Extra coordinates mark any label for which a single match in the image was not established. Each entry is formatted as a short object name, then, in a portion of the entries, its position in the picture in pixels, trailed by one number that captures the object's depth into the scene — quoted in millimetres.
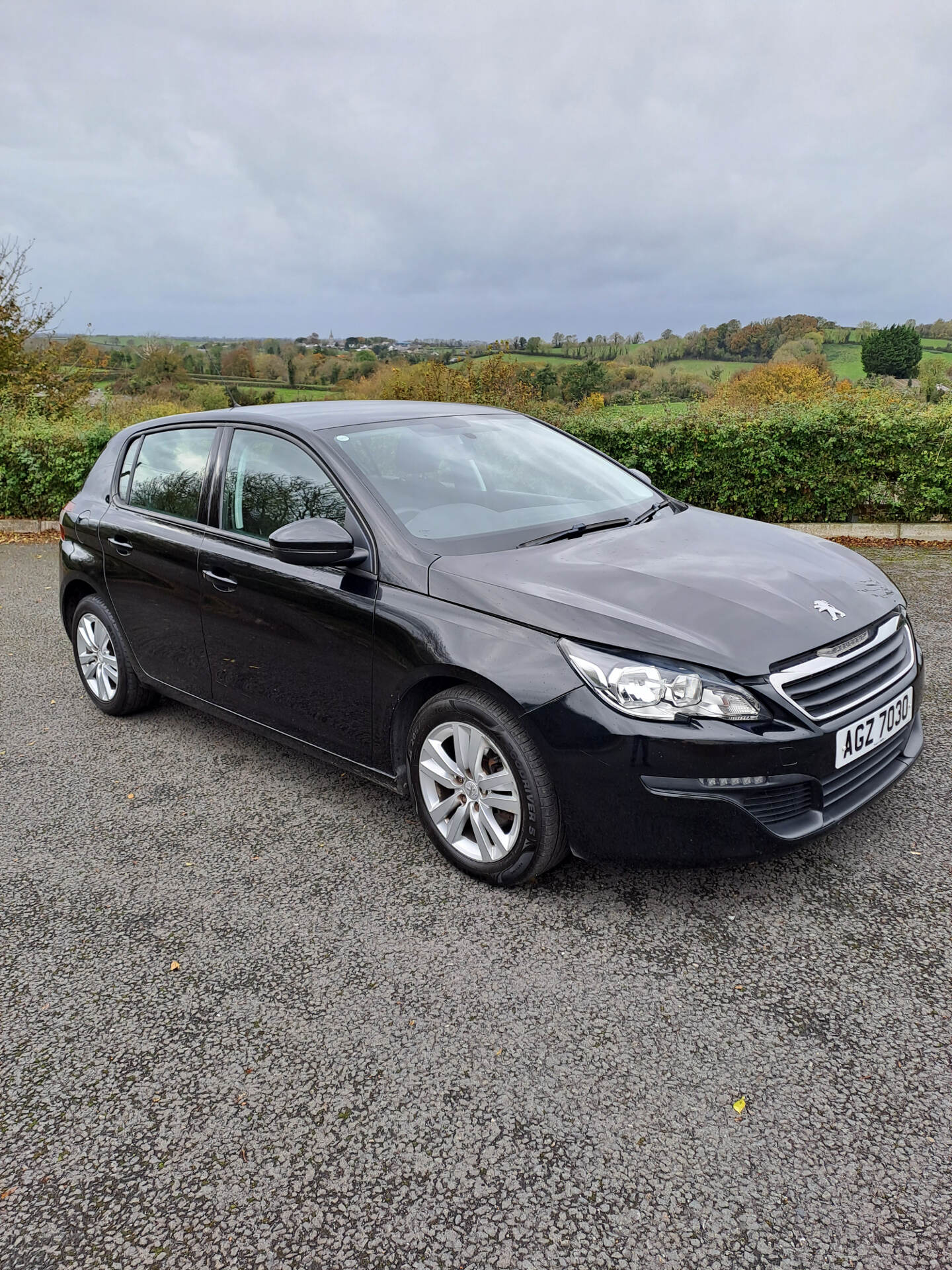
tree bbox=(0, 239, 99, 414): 16594
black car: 2723
